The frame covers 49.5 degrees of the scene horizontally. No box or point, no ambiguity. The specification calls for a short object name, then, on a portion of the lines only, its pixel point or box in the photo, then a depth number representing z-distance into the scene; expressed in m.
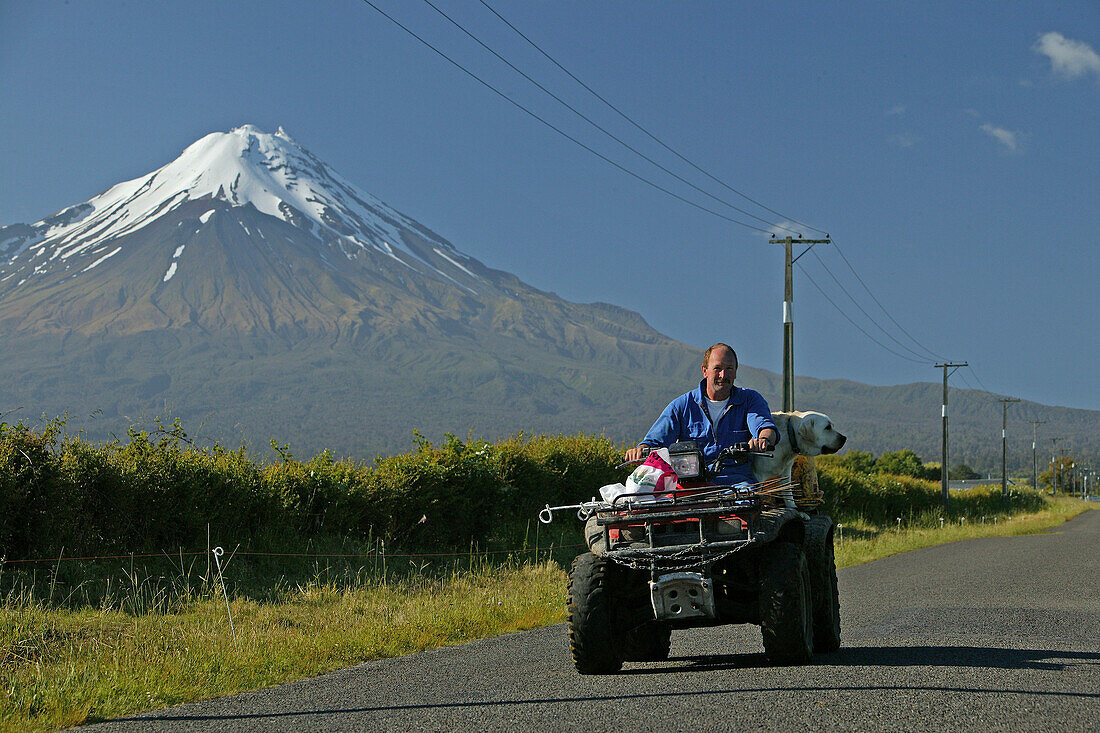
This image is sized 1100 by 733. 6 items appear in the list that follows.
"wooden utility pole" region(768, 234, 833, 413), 36.22
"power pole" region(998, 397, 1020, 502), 75.31
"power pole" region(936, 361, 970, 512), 60.32
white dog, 10.13
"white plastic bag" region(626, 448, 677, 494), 8.48
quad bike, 8.03
